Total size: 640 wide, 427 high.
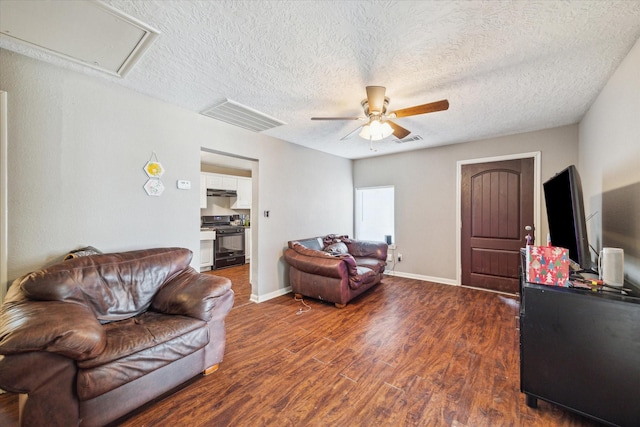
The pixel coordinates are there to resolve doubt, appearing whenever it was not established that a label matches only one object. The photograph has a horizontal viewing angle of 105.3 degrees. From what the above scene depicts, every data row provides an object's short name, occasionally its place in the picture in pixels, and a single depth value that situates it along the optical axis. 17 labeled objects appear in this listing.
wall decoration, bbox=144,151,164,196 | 2.53
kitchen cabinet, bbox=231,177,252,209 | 6.15
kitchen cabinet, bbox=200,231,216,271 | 5.27
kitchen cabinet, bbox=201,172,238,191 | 5.45
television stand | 1.31
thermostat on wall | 2.77
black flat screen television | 1.62
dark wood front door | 3.71
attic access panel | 1.42
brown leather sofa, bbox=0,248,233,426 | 1.22
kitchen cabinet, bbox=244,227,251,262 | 6.05
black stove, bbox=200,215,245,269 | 5.46
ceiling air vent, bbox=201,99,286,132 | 2.74
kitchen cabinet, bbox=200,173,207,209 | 5.29
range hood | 5.56
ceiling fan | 2.16
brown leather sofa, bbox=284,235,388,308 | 3.28
